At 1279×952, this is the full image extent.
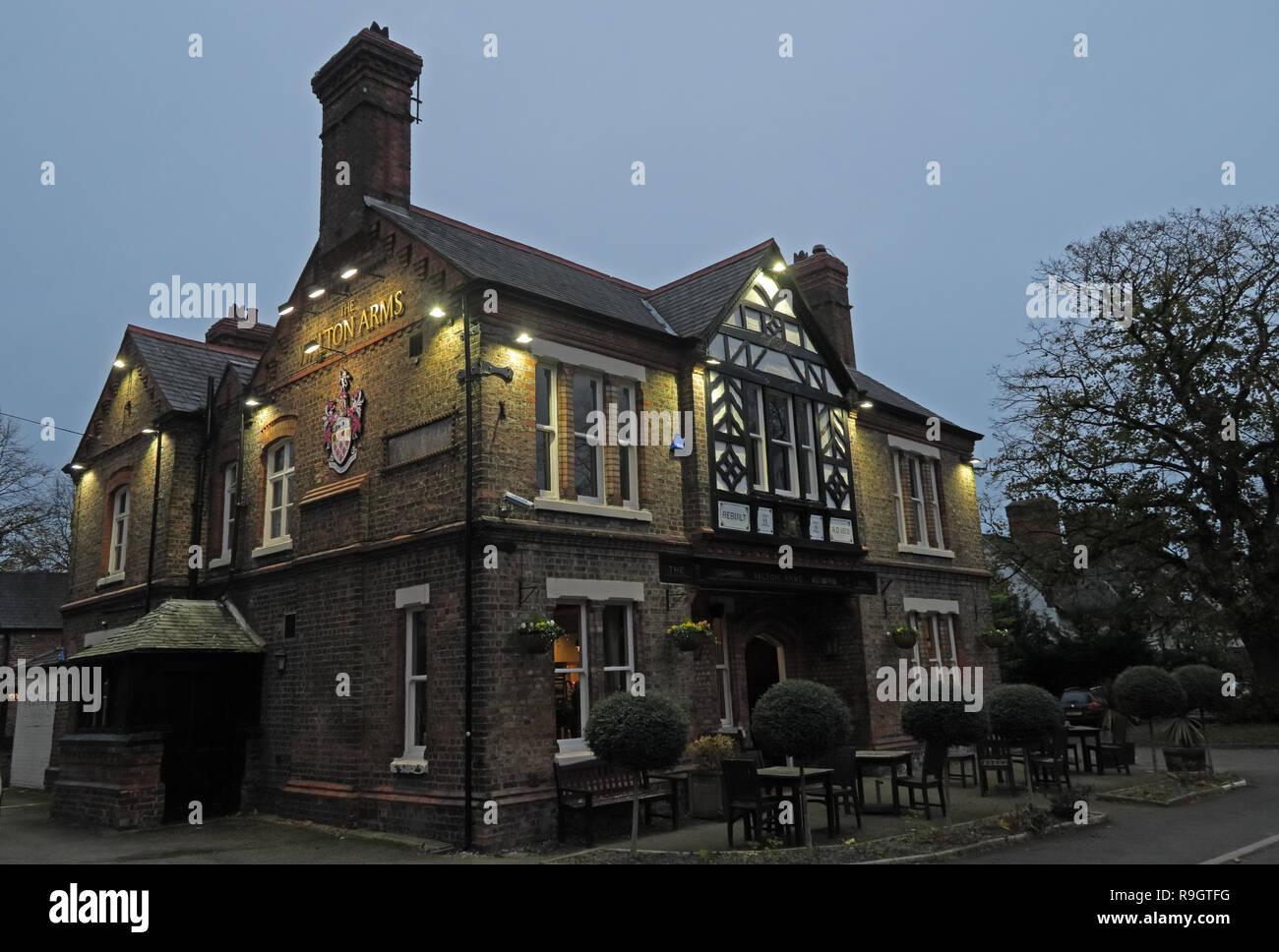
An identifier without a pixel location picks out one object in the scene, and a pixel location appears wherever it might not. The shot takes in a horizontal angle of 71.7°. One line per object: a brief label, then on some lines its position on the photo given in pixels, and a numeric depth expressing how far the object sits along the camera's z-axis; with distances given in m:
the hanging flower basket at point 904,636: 17.20
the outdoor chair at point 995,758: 13.77
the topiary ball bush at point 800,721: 10.12
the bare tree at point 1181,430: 24.38
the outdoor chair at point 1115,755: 17.06
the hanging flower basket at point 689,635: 13.02
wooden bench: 11.25
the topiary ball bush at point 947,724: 11.98
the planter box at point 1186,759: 15.07
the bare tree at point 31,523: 34.72
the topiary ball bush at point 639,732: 9.85
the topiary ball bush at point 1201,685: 16.44
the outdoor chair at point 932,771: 11.85
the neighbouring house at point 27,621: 29.27
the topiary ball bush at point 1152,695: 15.11
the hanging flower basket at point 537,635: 11.27
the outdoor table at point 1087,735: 16.81
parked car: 24.03
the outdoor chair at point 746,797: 9.97
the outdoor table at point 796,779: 9.97
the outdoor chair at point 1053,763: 13.28
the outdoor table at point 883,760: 12.26
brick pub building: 11.98
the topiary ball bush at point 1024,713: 13.13
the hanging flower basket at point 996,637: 19.39
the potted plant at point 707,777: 12.38
